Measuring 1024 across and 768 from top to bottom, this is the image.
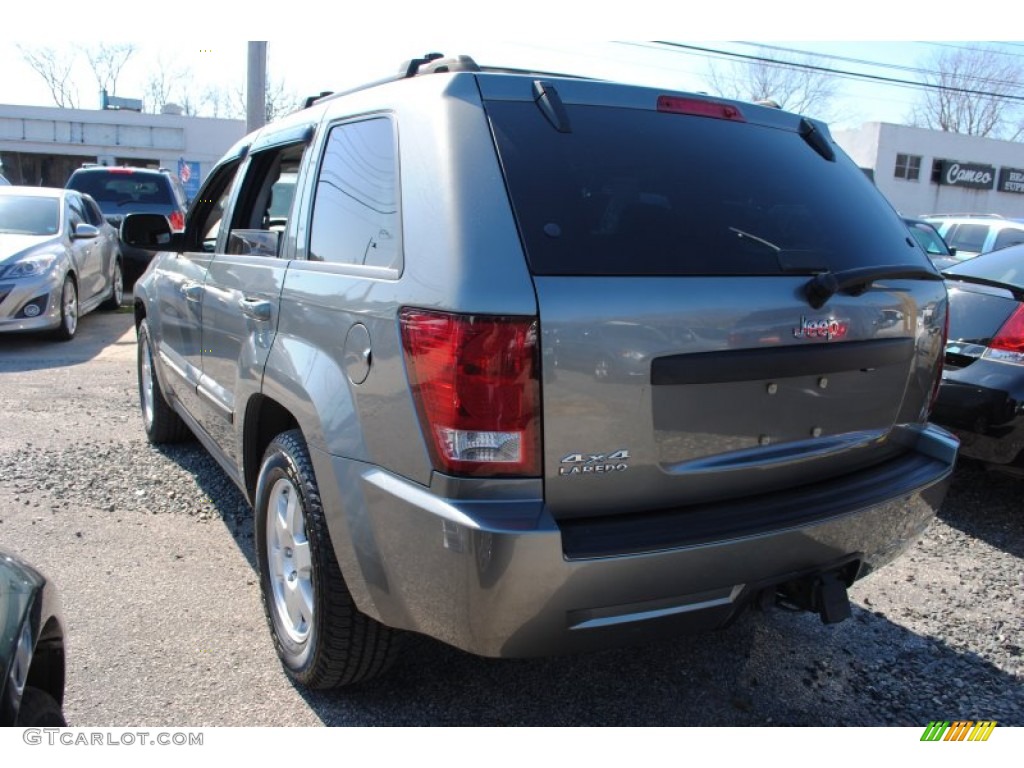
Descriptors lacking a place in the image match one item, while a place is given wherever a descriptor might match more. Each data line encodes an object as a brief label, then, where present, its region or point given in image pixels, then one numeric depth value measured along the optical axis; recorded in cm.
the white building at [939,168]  3769
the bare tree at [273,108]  4509
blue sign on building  3656
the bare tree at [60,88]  5728
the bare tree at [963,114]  5262
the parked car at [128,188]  1363
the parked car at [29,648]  156
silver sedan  822
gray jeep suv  196
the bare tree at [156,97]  5934
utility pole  1123
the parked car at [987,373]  387
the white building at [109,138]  3984
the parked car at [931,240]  1216
